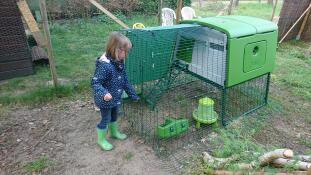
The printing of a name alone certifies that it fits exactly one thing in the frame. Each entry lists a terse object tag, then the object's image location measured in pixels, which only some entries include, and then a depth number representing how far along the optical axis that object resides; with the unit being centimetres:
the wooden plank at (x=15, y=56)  487
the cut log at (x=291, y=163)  251
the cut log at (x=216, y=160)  288
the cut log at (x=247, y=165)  272
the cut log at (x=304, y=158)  272
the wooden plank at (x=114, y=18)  479
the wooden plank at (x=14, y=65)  492
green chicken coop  340
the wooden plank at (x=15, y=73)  496
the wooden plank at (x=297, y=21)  779
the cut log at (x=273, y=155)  244
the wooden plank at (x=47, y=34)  380
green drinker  363
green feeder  321
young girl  281
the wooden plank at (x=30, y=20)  534
